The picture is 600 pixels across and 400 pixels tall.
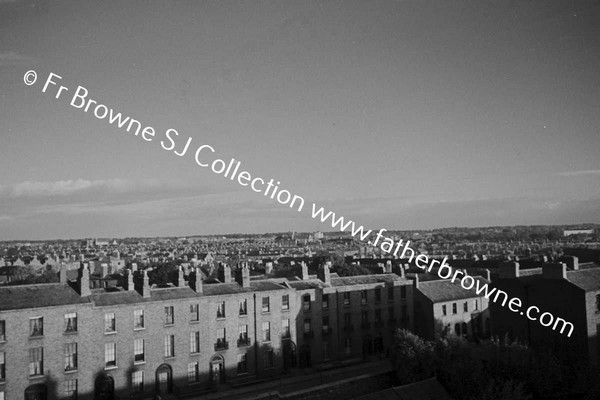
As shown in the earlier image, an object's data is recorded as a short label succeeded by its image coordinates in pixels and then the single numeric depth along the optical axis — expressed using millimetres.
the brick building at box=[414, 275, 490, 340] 58125
